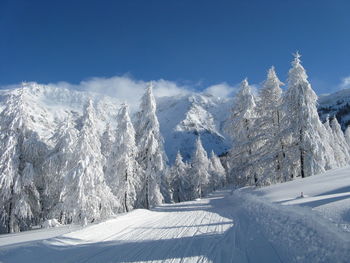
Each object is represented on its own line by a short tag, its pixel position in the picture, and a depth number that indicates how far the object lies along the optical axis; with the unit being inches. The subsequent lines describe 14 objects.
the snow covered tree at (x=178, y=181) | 2812.5
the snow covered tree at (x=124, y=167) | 1202.6
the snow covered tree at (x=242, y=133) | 1288.1
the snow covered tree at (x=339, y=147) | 2090.3
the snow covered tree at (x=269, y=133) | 1153.4
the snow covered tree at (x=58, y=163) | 883.1
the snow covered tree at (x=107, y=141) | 1512.1
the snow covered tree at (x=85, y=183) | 800.3
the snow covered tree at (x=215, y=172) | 3417.8
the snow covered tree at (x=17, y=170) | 870.4
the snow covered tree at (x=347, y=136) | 2714.1
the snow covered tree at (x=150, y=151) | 1240.2
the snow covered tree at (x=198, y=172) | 2628.0
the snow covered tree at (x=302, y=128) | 1024.9
